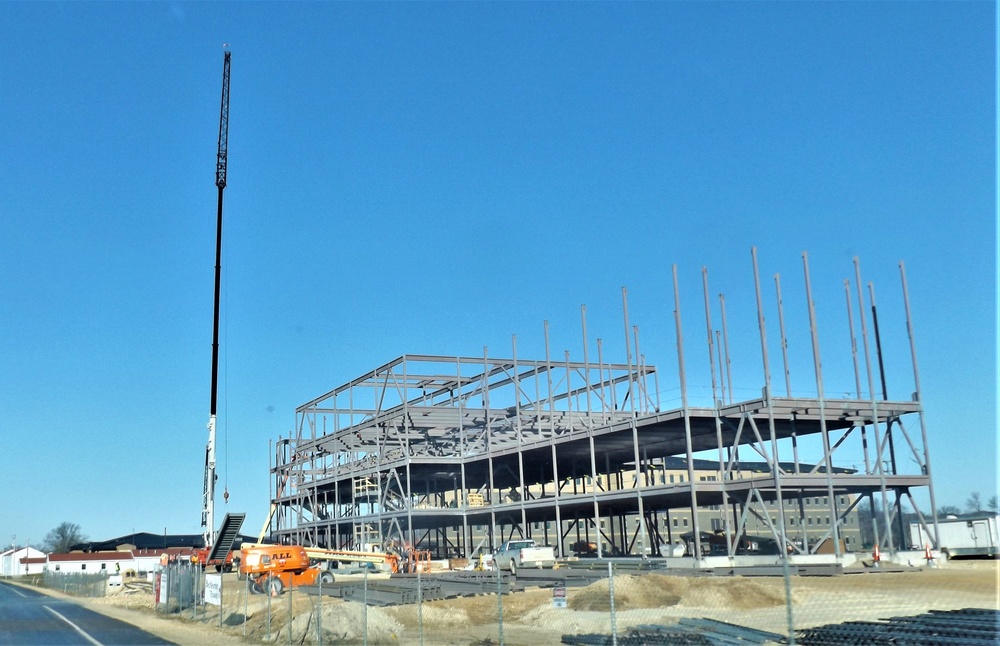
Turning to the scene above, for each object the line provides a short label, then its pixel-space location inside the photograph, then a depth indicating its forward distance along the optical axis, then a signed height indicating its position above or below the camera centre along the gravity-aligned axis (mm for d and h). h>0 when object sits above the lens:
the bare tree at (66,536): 193500 +2259
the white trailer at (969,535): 50250 -1413
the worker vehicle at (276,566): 43438 -1277
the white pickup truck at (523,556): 44219 -1318
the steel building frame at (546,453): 40281 +4313
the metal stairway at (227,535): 43938 +245
